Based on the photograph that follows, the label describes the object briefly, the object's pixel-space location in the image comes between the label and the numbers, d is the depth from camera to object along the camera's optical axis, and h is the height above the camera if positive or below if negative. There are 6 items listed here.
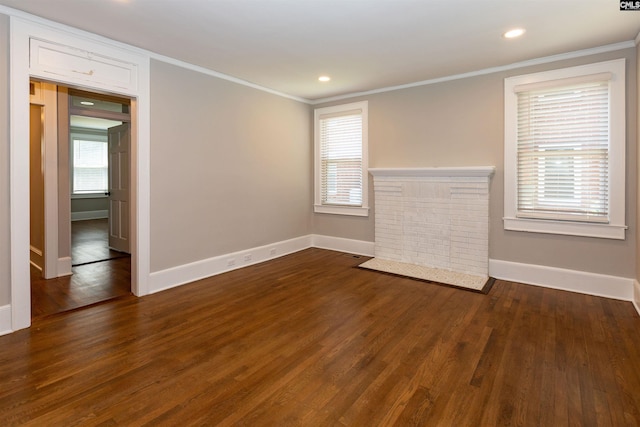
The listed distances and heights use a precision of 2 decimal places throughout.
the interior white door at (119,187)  5.53 +0.33
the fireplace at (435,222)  4.24 -0.21
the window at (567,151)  3.43 +0.62
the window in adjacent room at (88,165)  9.94 +1.24
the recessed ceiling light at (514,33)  3.04 +1.60
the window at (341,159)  5.38 +0.79
